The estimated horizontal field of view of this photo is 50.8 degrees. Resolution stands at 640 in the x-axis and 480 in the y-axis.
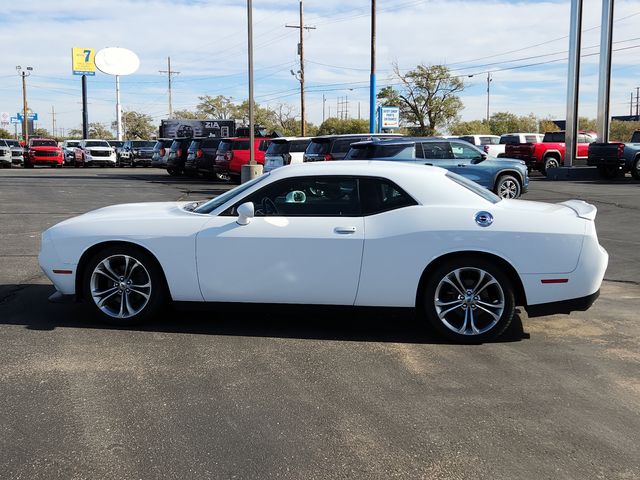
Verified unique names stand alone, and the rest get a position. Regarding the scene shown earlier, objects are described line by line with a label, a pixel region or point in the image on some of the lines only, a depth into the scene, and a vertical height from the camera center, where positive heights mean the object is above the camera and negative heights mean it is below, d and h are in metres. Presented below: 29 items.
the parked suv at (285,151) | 20.06 -0.03
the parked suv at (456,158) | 15.55 -0.17
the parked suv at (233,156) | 23.86 -0.22
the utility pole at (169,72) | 92.84 +10.56
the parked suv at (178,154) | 29.67 -0.20
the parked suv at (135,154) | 44.47 -0.35
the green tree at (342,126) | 81.80 +3.04
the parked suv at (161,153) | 30.91 -0.17
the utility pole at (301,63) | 43.66 +5.65
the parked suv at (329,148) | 17.88 +0.06
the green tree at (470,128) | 74.00 +2.58
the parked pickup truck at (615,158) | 25.08 -0.24
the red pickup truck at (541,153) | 30.77 -0.09
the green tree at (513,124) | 83.32 +3.37
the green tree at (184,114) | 113.11 +6.01
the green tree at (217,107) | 104.81 +6.55
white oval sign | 68.00 +9.62
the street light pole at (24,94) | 83.00 +6.68
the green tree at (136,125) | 130.75 +4.68
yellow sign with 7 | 77.12 +10.10
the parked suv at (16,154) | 42.19 -0.34
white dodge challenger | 5.31 -0.82
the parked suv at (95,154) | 42.25 -0.31
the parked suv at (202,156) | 26.52 -0.25
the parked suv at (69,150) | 44.12 -0.11
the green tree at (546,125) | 82.54 +3.17
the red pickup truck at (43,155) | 41.56 -0.39
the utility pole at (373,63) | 32.12 +4.16
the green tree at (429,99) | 67.75 +5.17
